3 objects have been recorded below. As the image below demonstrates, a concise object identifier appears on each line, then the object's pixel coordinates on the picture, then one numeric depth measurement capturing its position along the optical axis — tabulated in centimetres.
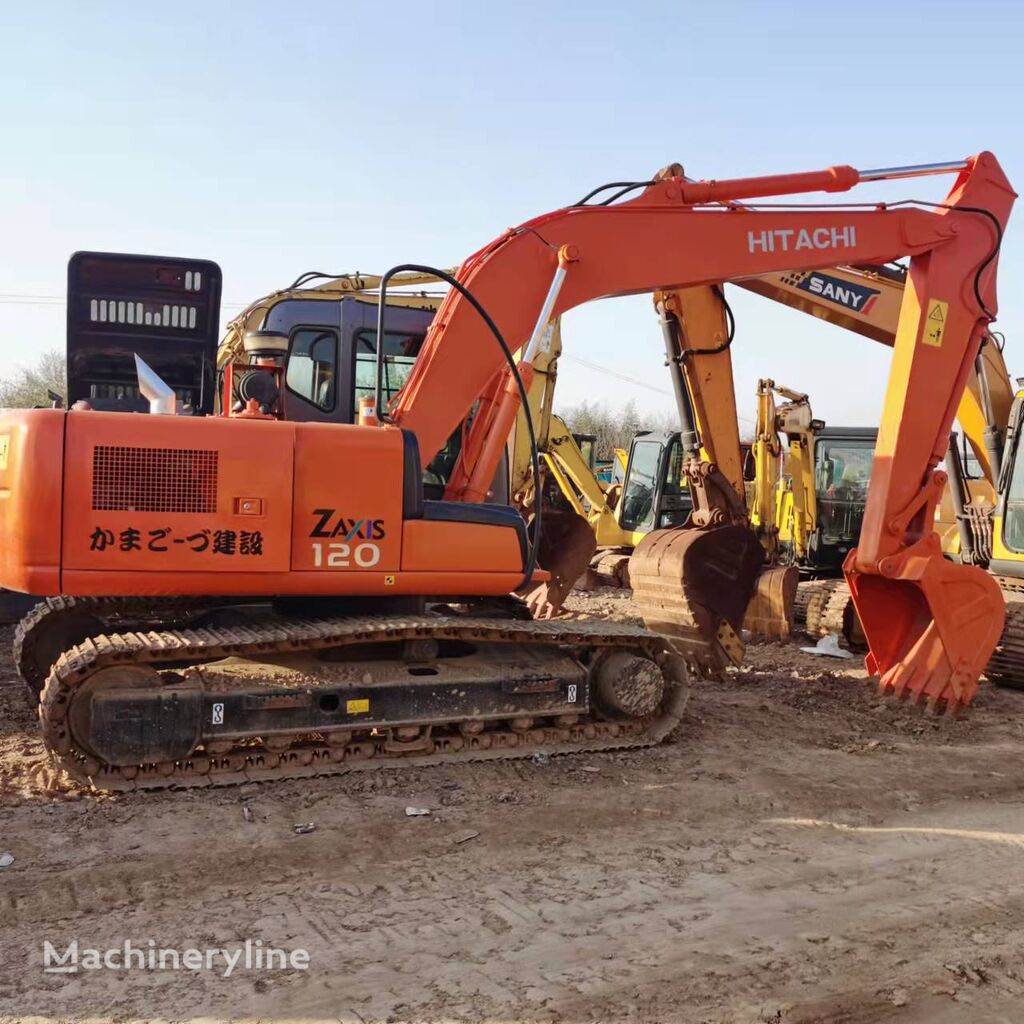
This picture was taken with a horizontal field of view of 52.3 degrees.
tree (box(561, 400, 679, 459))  5088
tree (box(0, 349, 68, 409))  3875
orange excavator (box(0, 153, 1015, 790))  499
